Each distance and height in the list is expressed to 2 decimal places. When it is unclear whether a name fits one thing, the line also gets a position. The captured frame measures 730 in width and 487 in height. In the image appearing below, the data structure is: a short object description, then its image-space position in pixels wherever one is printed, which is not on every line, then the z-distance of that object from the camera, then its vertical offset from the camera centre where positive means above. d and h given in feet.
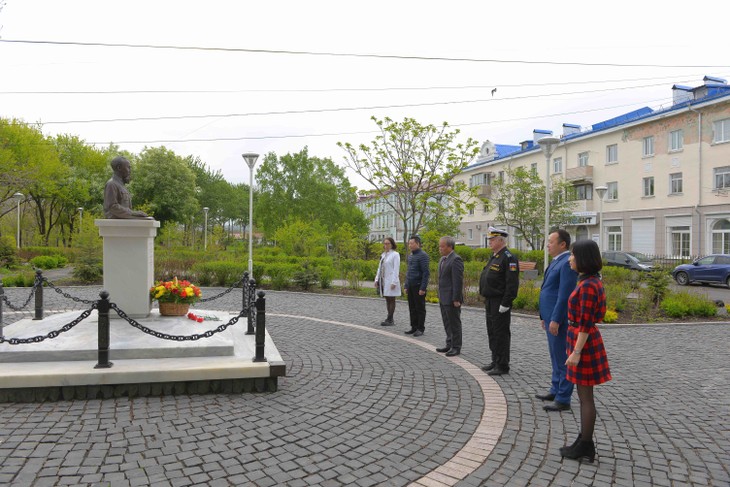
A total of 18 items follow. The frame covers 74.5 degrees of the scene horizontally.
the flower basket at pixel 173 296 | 23.70 -2.79
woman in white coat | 32.22 -2.24
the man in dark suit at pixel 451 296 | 23.68 -2.62
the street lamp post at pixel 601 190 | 90.31 +10.42
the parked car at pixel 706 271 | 68.28 -3.61
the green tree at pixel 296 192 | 177.06 +18.32
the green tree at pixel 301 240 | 75.00 +0.24
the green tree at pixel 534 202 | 107.76 +9.59
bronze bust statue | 23.24 +2.16
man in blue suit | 15.75 -2.21
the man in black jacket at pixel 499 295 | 20.36 -2.20
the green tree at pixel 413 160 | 69.92 +12.09
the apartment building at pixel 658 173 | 91.61 +16.14
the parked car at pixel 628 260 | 84.53 -2.60
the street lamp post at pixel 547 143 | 43.37 +9.22
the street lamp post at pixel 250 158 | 56.24 +9.76
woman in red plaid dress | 12.01 -2.49
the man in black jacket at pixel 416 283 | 29.17 -2.49
